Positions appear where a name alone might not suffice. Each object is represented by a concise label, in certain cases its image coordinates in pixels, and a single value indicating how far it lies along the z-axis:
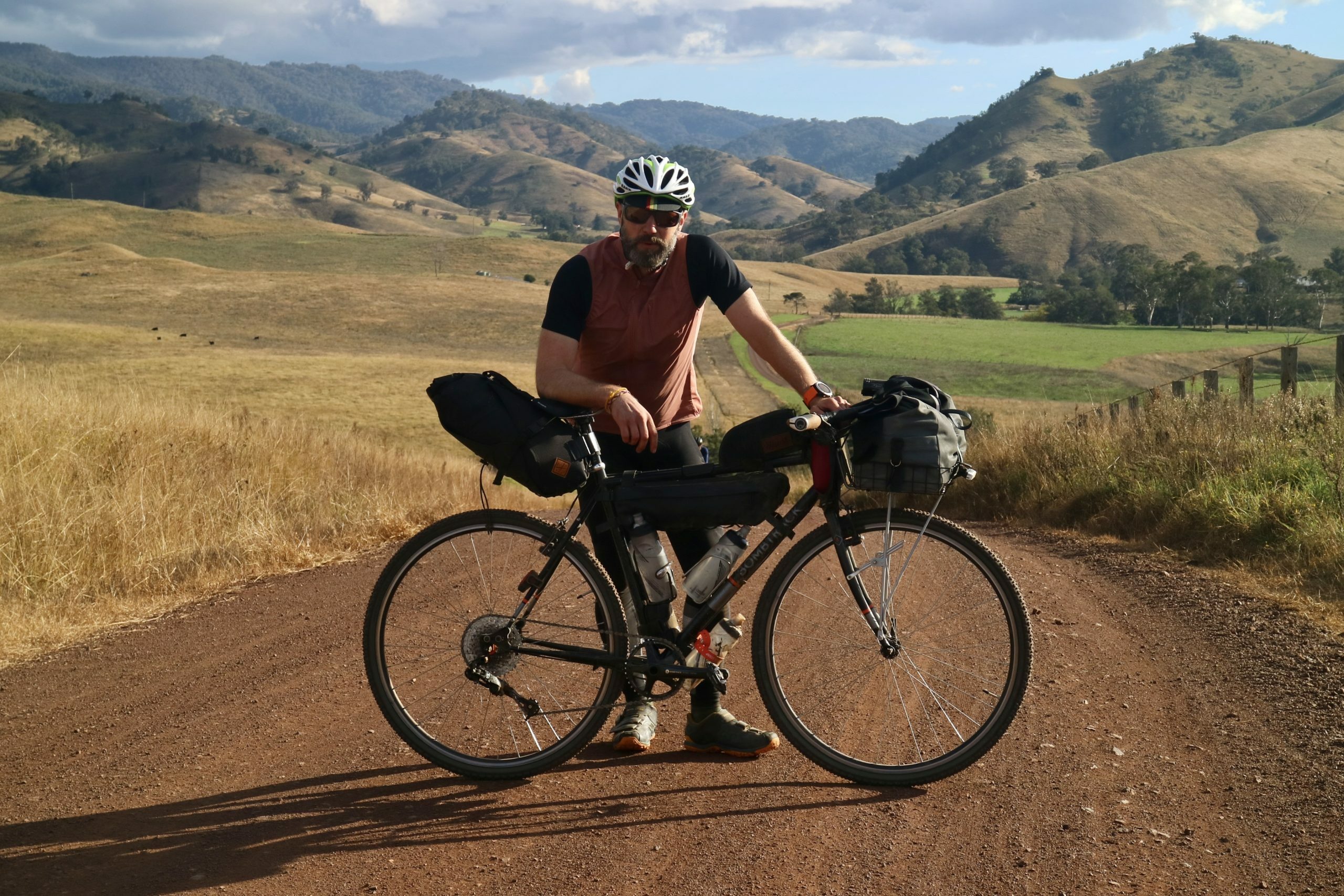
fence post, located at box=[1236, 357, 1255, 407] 11.11
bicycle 4.23
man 4.33
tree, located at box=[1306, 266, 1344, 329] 74.56
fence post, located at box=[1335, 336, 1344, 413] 9.98
